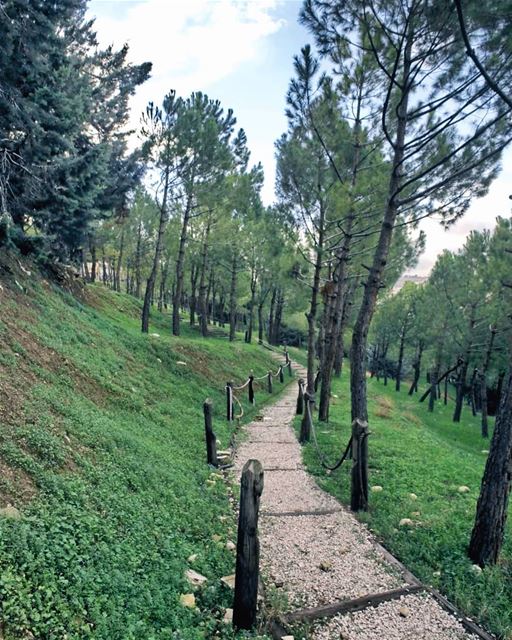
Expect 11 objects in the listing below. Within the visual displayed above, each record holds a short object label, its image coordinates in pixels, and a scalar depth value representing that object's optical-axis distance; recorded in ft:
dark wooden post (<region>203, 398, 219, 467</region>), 27.40
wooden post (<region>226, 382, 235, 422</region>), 41.44
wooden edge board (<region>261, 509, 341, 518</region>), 20.66
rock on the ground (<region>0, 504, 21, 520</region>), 12.28
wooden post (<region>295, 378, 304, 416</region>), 47.65
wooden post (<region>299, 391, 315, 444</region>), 34.12
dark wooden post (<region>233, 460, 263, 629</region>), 12.25
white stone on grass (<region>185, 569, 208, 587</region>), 13.64
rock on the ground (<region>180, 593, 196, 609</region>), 12.34
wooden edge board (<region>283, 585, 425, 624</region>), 13.07
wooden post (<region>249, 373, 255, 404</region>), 53.12
